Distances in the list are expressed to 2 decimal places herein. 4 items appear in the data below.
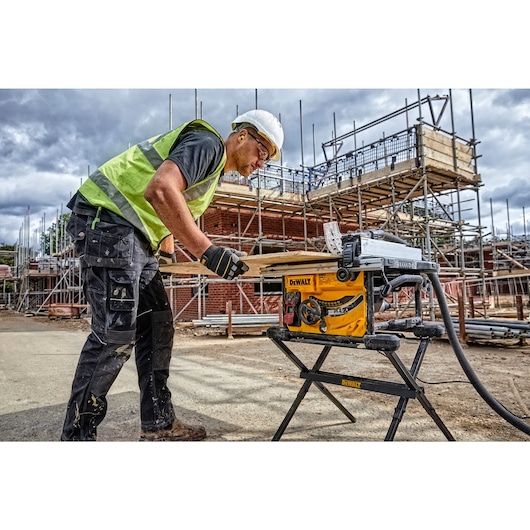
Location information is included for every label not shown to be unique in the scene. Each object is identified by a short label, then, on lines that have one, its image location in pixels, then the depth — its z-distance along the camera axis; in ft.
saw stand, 6.03
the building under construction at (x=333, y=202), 31.69
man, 5.61
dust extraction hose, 7.38
